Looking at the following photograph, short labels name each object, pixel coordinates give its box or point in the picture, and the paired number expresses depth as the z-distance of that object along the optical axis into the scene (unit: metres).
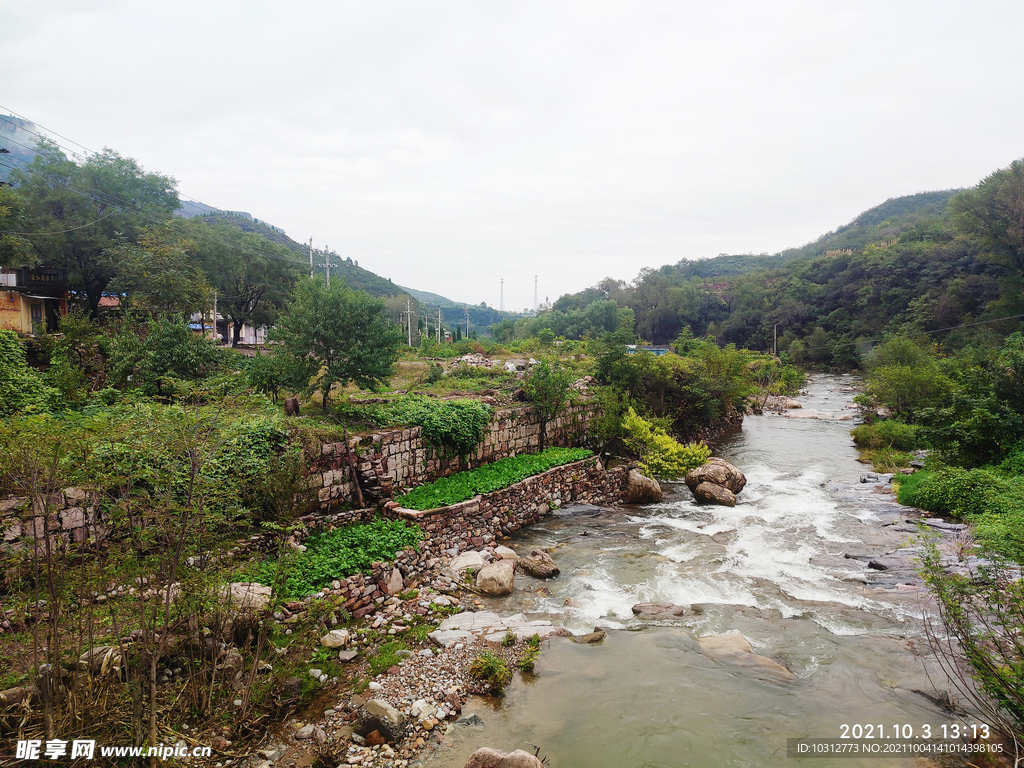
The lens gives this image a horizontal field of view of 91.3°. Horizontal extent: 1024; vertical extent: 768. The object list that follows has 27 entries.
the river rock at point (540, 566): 10.96
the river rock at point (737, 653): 7.73
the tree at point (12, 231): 17.12
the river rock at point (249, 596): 6.68
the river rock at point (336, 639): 7.71
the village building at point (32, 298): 19.67
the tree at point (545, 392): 18.19
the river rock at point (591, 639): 8.44
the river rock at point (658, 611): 9.39
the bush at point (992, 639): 5.52
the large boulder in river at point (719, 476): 16.98
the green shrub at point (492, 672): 7.11
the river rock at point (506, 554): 11.64
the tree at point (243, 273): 29.53
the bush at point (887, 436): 22.08
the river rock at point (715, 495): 16.05
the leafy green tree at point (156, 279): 19.97
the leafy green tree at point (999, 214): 34.09
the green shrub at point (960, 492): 11.76
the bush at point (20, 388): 9.92
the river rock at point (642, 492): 16.72
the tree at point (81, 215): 21.73
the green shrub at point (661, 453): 18.22
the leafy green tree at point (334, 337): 13.52
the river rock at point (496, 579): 10.11
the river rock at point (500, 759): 5.44
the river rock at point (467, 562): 10.81
